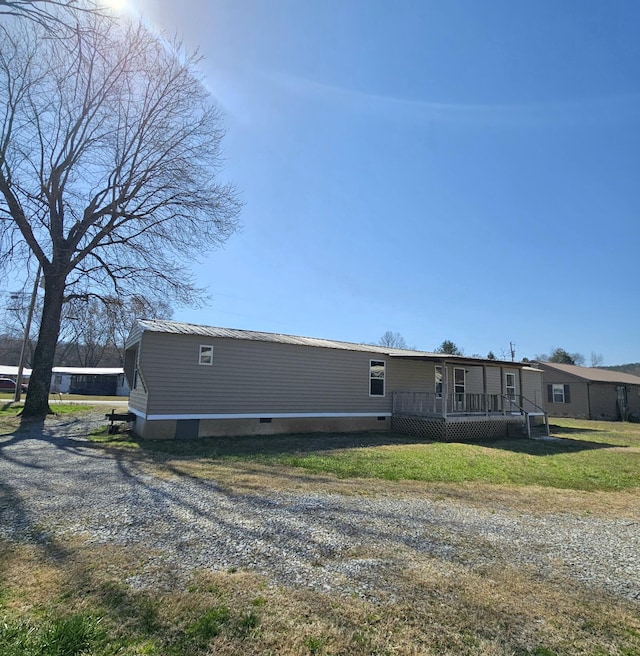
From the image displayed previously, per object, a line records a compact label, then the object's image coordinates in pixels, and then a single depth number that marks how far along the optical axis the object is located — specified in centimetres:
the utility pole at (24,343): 2091
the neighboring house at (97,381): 4125
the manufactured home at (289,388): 1154
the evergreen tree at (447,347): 4481
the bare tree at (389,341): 6662
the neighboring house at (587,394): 2700
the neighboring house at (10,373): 4234
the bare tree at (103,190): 1455
